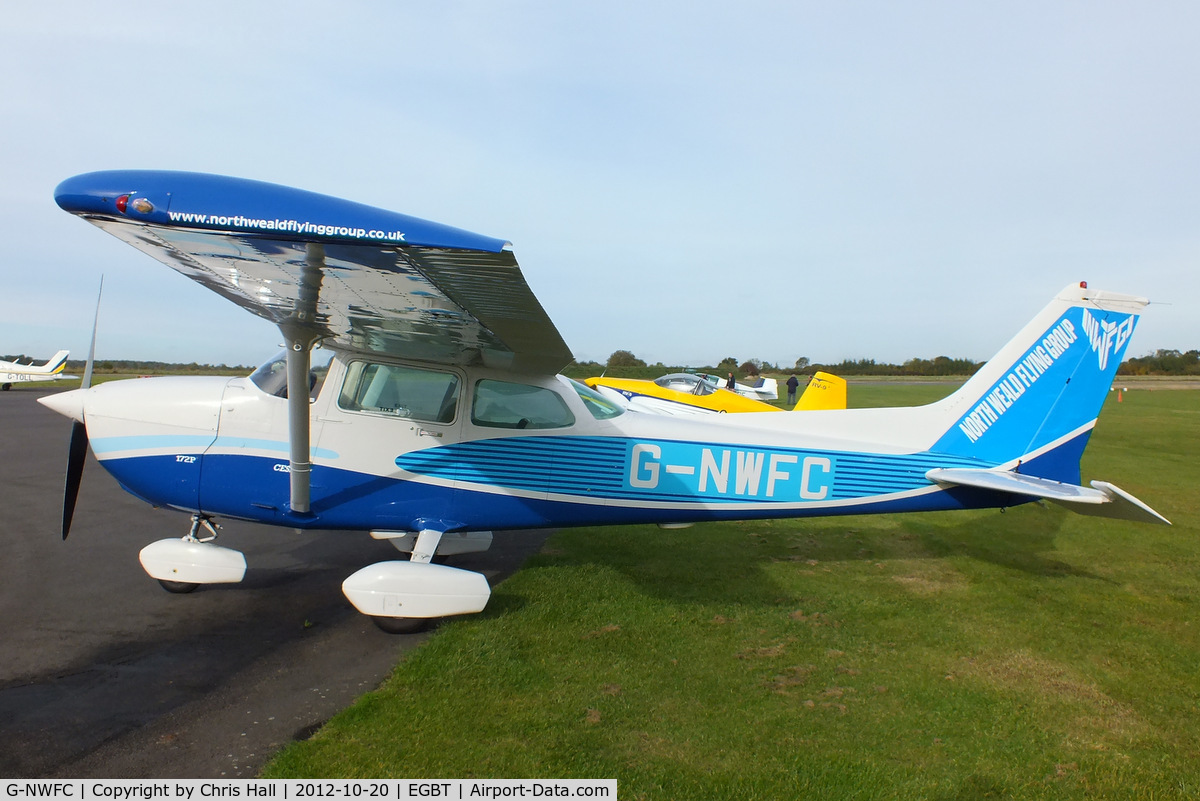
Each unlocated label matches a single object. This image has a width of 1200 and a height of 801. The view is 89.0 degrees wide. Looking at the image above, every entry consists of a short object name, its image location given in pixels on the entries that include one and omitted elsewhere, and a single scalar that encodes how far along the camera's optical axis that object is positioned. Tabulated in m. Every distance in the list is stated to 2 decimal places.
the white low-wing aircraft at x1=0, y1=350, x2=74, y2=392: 34.06
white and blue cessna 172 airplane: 4.07
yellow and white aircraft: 12.63
